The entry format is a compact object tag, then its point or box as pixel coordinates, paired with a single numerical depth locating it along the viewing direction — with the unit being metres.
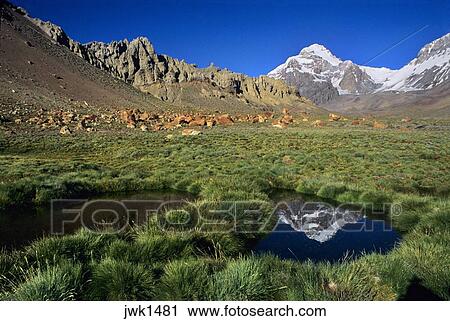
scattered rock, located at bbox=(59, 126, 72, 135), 46.57
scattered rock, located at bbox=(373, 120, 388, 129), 77.69
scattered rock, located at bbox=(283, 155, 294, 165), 28.37
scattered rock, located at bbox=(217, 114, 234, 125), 79.19
